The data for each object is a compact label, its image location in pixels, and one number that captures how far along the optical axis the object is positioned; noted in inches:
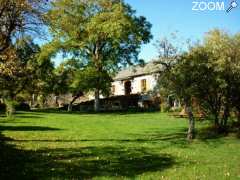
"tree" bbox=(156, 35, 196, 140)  714.2
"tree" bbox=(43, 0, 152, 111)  1752.3
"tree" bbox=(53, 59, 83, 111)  1825.1
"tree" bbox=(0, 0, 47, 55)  641.5
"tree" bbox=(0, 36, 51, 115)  1557.0
